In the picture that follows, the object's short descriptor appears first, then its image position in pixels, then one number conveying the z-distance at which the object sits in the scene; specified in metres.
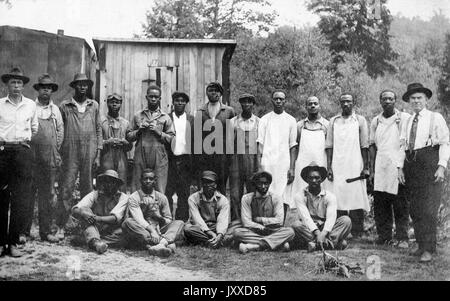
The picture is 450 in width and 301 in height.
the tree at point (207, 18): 7.52
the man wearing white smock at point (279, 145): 6.20
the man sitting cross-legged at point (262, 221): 5.49
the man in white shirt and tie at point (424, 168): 5.09
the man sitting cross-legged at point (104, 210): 5.48
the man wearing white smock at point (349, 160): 6.02
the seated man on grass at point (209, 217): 5.66
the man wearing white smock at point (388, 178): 5.75
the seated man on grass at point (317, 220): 5.47
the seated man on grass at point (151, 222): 5.38
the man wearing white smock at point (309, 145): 6.14
